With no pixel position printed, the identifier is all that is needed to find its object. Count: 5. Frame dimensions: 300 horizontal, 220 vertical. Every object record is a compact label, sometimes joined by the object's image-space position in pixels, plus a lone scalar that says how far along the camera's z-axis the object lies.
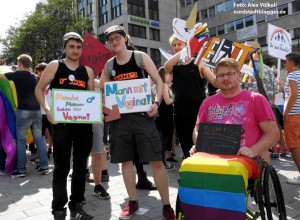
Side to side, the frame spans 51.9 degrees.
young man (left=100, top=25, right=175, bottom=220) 3.17
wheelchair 2.24
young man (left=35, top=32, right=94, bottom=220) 3.13
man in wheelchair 2.07
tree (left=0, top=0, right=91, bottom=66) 30.48
